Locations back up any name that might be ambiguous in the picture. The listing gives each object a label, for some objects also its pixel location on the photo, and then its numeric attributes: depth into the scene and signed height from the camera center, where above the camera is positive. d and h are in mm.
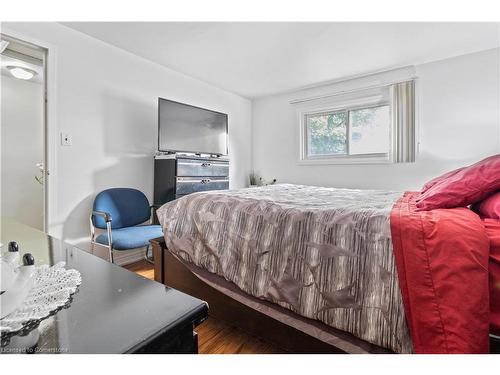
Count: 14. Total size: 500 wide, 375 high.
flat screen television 3016 +749
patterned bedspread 1022 -336
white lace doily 401 -209
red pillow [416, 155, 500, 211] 1171 -11
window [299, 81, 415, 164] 3236 +821
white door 3400 +598
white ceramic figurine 393 -159
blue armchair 2174 -341
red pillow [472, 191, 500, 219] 1097 -97
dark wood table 364 -221
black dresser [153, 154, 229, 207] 2891 +125
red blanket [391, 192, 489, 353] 864 -343
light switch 2410 +445
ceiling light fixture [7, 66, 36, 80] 3108 +1435
